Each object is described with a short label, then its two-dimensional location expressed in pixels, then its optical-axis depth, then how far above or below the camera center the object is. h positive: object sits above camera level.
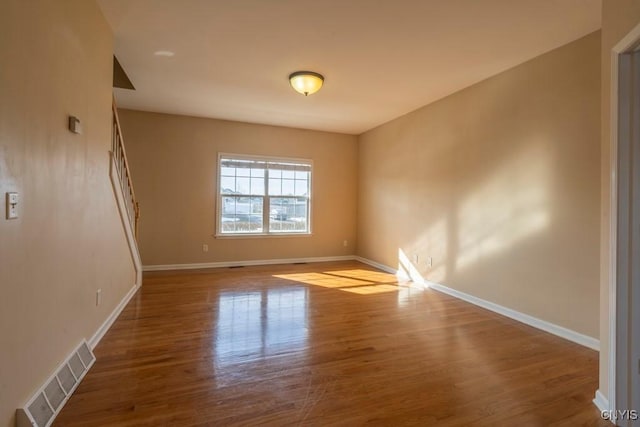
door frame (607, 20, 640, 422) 1.71 -0.18
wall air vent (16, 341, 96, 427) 1.54 -1.02
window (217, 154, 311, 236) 5.86 +0.36
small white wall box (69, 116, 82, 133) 2.08 +0.58
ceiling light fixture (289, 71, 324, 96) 3.57 +1.55
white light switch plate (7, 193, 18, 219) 1.43 +0.02
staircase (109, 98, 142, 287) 3.14 +0.28
